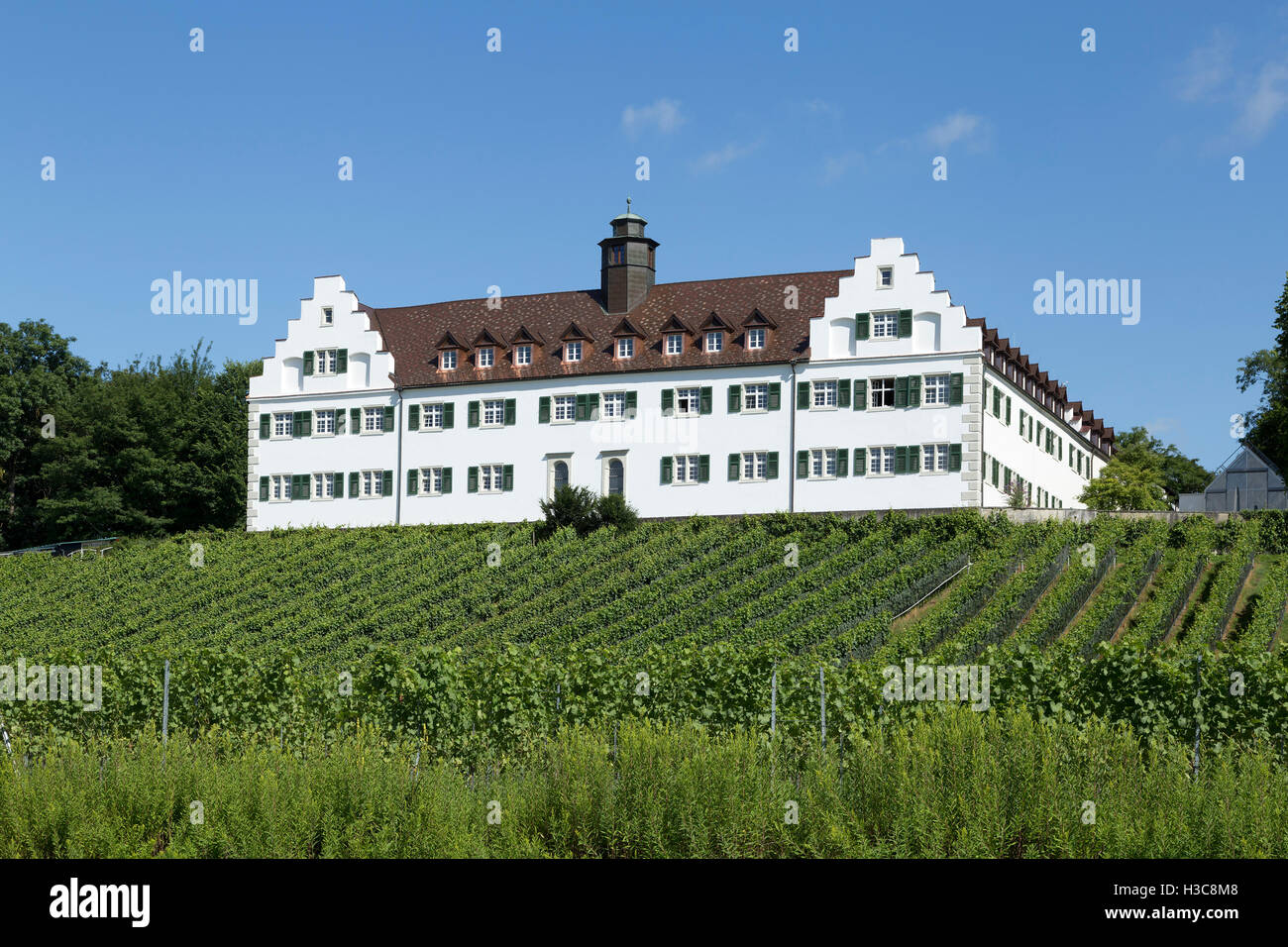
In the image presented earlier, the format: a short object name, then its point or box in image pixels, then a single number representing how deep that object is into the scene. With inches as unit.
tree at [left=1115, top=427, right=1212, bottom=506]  3462.1
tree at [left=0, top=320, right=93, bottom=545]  3093.0
